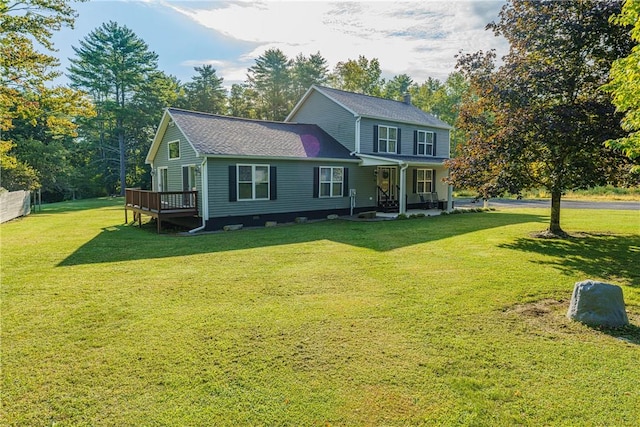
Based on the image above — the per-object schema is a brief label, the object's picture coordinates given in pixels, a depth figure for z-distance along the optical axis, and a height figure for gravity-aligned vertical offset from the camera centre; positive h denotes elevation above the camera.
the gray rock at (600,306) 4.64 -1.48
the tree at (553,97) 8.95 +2.50
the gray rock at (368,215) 16.32 -1.08
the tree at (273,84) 44.97 +13.26
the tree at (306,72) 44.84 +14.65
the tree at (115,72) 37.38 +12.55
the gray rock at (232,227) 13.44 -1.34
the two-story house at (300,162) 13.57 +1.23
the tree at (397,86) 52.40 +16.77
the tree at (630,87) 4.99 +1.43
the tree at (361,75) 40.38 +13.10
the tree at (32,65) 15.00 +5.35
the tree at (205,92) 40.44 +11.14
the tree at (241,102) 43.59 +10.89
